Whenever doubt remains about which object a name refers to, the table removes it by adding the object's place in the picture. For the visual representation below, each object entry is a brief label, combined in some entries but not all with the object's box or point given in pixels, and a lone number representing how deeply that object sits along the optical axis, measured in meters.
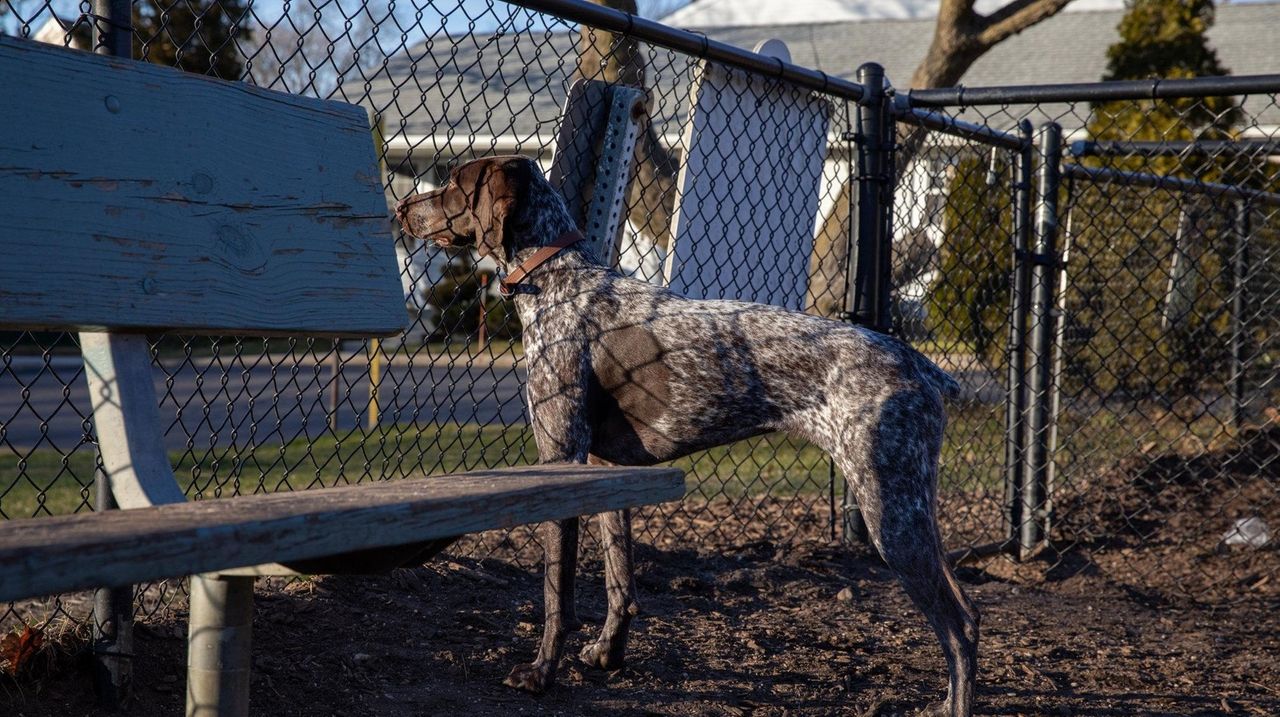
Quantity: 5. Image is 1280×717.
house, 16.55
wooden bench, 1.86
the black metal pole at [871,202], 5.14
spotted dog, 3.50
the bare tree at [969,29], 10.57
